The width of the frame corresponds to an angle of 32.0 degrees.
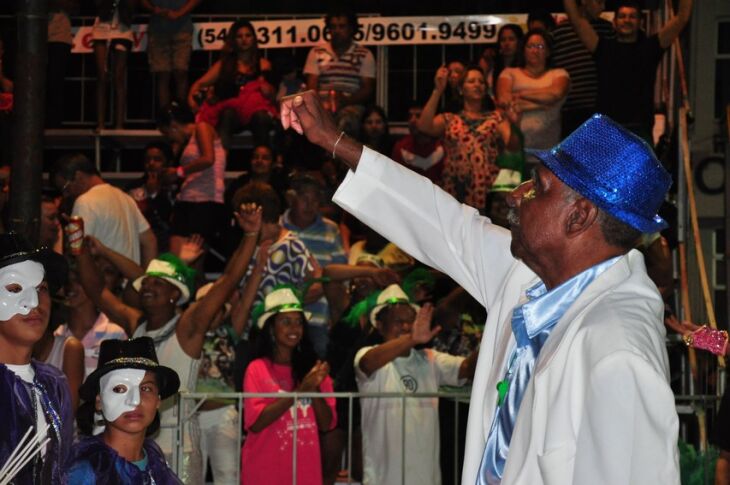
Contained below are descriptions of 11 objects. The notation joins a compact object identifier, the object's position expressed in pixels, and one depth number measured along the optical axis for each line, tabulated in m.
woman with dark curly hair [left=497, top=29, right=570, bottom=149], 10.33
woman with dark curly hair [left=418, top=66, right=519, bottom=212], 9.80
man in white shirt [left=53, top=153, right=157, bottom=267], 8.90
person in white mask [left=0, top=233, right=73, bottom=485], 4.75
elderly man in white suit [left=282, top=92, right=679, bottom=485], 2.87
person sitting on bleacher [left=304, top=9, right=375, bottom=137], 11.20
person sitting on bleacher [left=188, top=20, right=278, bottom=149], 11.05
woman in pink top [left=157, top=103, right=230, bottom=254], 10.34
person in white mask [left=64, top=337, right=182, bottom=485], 5.13
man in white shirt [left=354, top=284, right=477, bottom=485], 7.09
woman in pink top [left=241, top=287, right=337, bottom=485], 6.94
